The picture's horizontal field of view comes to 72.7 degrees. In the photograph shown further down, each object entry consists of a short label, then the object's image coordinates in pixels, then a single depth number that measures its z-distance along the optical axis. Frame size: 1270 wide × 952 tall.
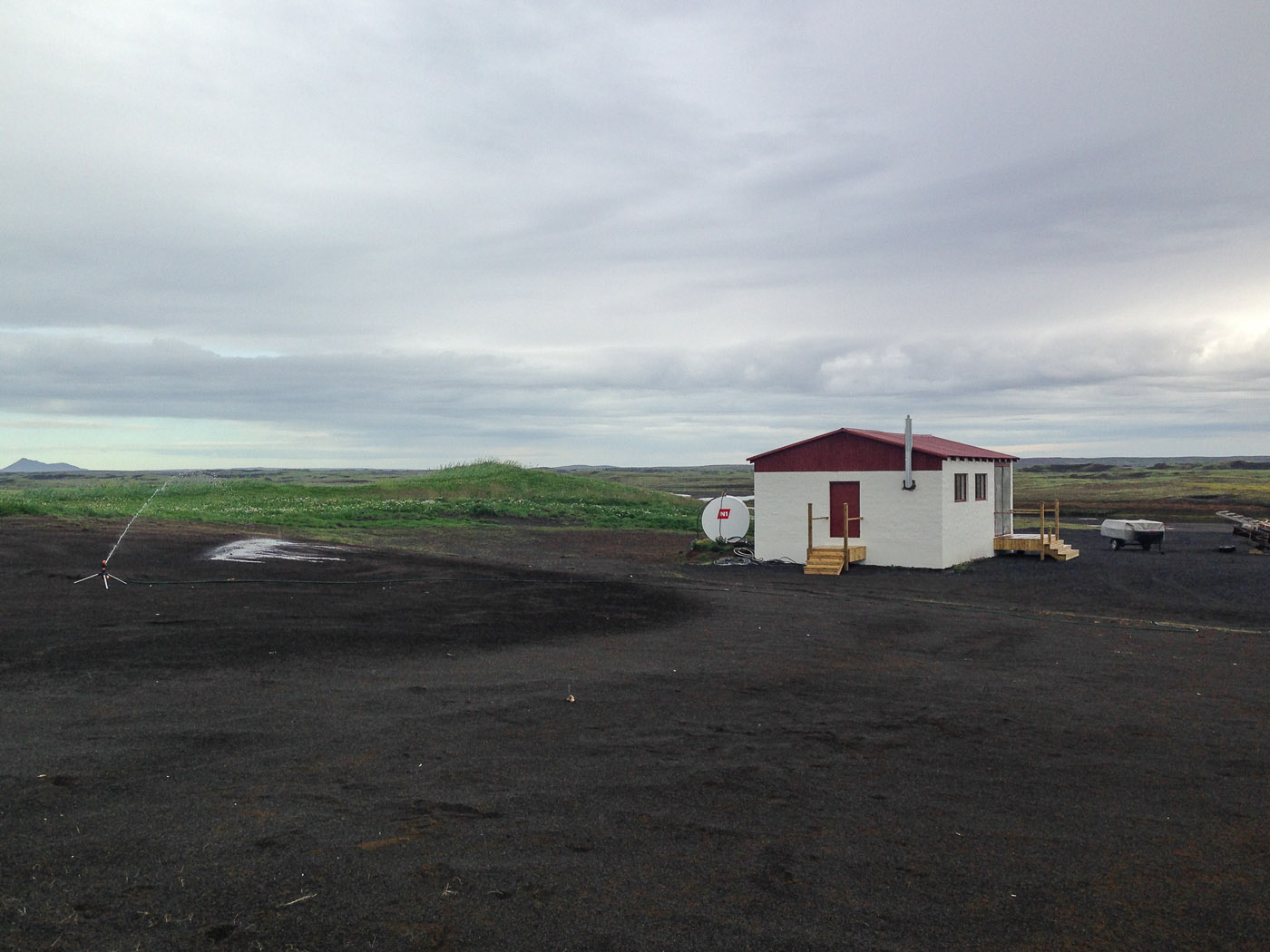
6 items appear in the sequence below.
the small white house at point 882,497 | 27.69
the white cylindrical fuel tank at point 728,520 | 33.38
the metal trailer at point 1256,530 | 36.03
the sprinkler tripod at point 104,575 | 18.69
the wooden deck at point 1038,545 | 30.64
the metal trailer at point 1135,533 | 35.00
